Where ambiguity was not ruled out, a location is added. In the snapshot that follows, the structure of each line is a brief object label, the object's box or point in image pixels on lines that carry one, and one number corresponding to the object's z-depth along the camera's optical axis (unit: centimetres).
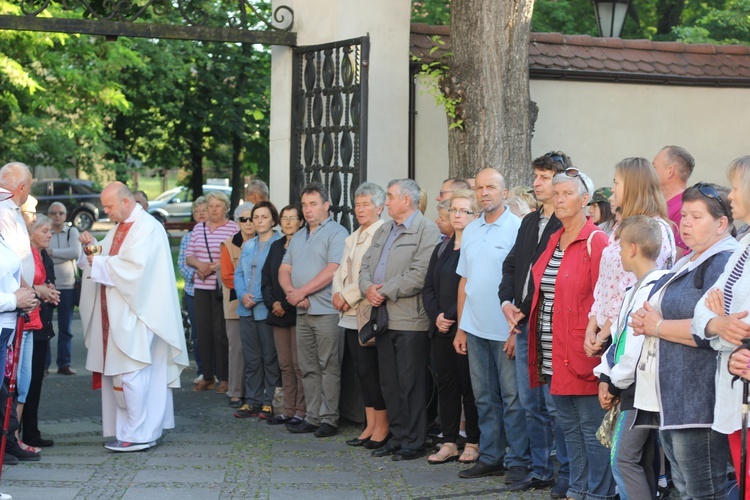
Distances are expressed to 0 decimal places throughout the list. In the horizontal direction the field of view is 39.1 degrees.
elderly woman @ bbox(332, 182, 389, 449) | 829
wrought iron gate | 930
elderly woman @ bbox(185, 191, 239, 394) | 1098
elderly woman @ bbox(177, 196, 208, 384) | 1128
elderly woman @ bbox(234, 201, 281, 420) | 967
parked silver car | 4153
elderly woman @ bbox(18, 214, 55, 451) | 816
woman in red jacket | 605
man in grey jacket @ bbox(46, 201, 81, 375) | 1198
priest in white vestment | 832
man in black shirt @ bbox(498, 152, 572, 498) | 667
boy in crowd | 523
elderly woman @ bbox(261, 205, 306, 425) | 928
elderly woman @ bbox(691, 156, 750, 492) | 442
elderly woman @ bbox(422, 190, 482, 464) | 754
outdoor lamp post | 1163
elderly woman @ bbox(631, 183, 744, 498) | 480
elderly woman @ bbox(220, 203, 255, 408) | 1031
